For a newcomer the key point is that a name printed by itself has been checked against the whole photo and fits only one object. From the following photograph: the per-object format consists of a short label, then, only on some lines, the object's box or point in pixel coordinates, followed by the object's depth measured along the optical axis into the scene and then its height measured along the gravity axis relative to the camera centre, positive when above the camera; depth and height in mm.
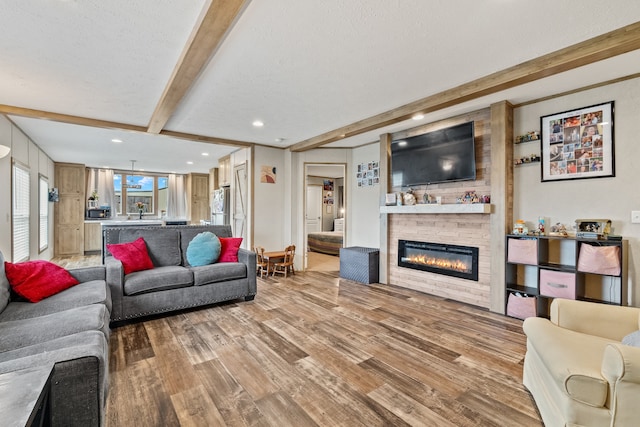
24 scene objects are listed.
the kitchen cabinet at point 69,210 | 7621 +69
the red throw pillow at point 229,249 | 3988 -498
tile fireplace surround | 3693 -396
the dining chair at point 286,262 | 5328 -909
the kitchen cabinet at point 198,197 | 9617 +525
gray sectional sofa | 1231 -713
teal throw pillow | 3803 -487
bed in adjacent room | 7918 -823
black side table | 858 -599
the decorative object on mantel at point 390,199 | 4648 +223
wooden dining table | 5282 -798
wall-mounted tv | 3750 +786
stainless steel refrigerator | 6725 +171
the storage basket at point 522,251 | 3182 -416
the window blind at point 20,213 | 4391 -7
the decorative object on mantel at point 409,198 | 4430 +227
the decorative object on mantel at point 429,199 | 4223 +205
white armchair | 1278 -754
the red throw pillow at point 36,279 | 2330 -555
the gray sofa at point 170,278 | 3070 -748
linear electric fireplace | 3826 -640
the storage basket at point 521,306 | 3172 -1023
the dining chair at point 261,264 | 5344 -927
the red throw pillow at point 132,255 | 3336 -492
